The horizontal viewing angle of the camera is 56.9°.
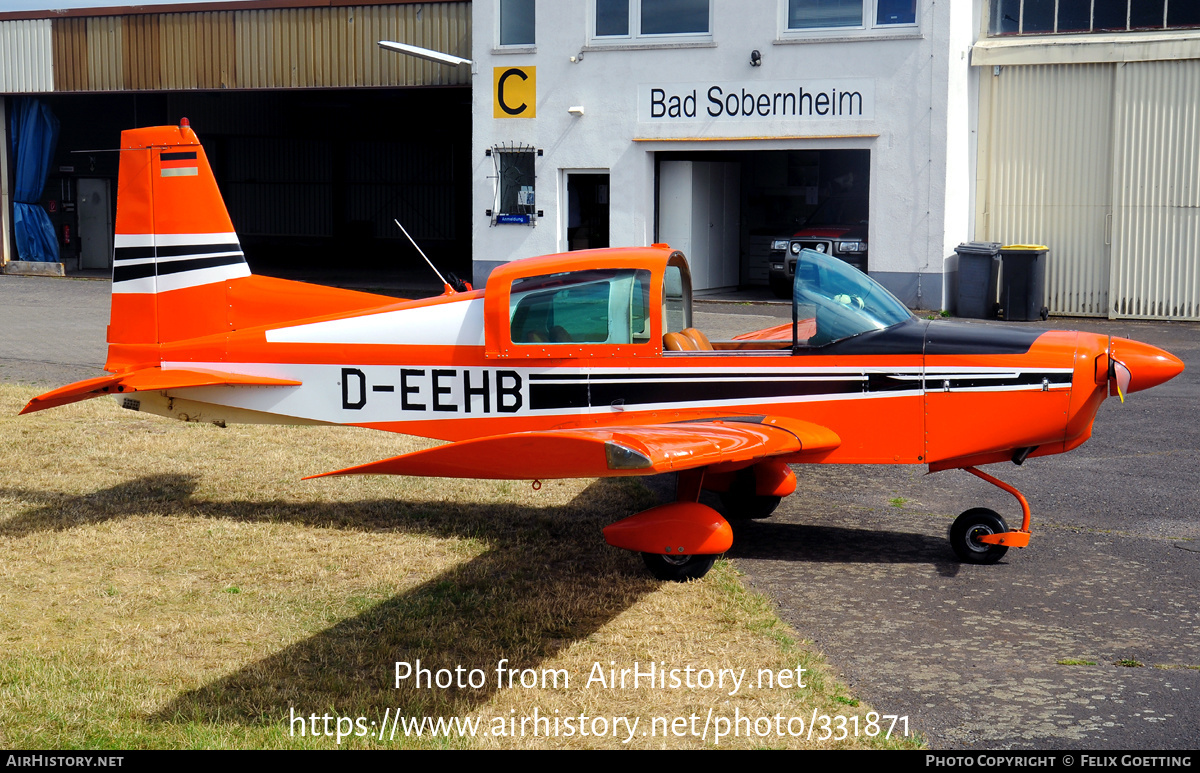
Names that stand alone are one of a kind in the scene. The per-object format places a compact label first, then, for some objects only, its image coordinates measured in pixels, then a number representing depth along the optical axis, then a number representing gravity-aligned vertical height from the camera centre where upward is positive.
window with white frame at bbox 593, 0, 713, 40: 18.50 +4.27
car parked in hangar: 18.97 +0.59
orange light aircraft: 6.11 -0.56
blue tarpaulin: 24.78 +2.18
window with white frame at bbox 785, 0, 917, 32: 17.25 +4.06
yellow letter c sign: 19.56 +3.17
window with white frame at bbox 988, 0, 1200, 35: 17.45 +4.11
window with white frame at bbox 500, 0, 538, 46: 19.58 +4.40
